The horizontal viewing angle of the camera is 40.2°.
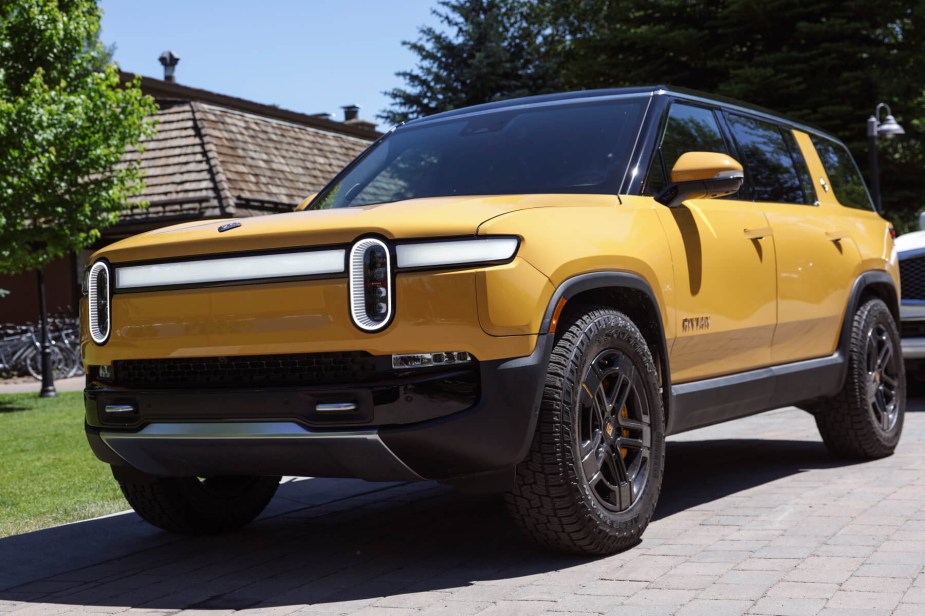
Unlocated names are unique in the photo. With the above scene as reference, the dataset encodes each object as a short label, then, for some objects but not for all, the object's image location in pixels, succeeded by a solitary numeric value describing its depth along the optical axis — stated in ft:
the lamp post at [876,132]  69.87
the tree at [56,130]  50.29
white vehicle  32.89
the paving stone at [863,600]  12.76
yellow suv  13.82
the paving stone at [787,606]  12.55
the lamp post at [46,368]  59.82
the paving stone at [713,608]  12.63
